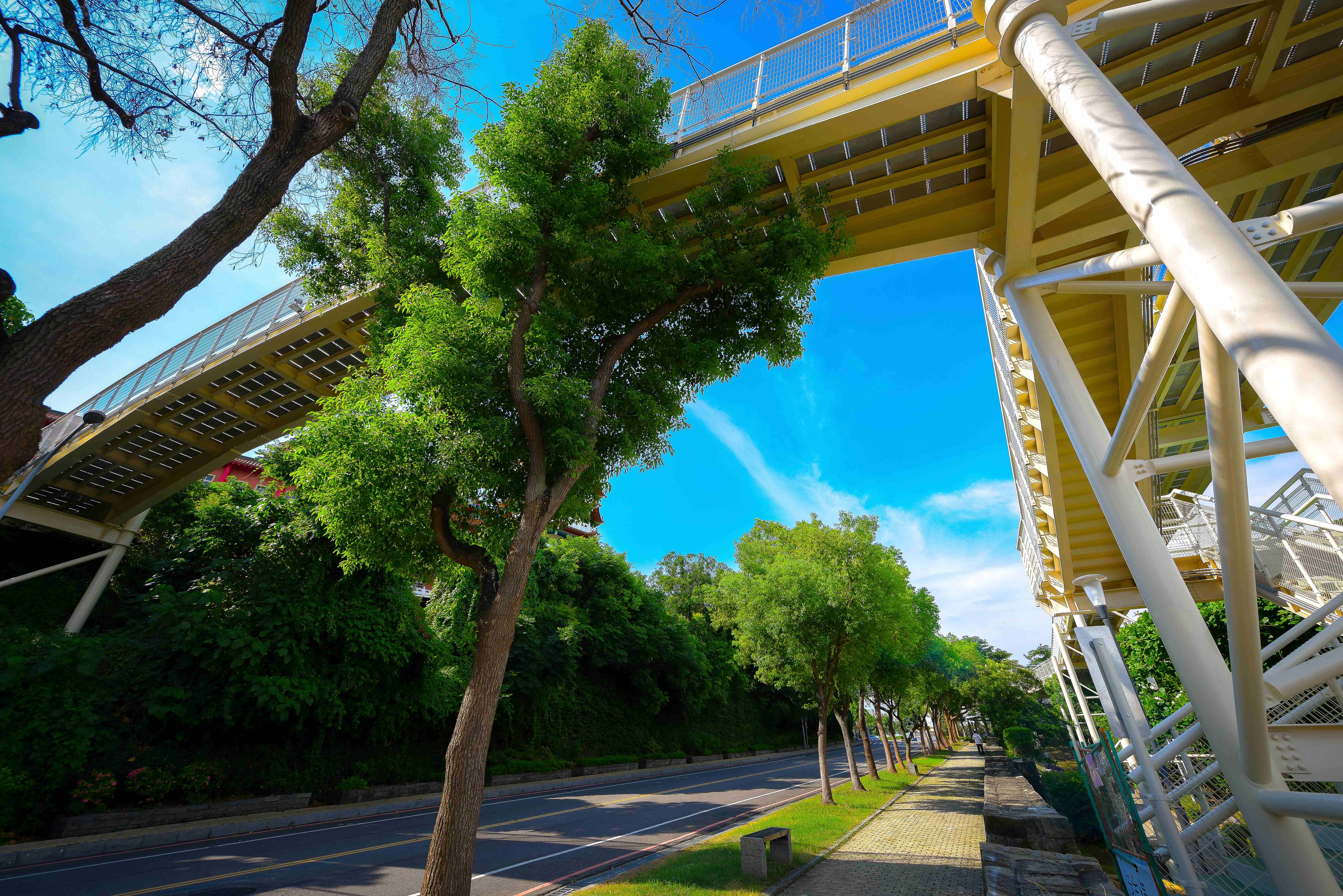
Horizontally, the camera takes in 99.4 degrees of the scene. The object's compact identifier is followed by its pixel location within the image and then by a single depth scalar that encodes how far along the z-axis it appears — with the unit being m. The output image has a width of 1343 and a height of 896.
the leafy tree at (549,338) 6.87
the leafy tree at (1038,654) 79.62
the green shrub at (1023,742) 27.17
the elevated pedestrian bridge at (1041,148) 5.75
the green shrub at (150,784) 11.55
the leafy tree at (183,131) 2.96
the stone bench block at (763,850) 8.06
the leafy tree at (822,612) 17.11
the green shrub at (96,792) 10.82
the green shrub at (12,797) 9.84
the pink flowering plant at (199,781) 12.23
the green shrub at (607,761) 23.83
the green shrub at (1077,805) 11.92
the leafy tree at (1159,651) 10.62
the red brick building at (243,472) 33.12
